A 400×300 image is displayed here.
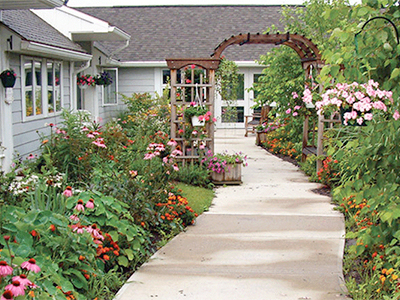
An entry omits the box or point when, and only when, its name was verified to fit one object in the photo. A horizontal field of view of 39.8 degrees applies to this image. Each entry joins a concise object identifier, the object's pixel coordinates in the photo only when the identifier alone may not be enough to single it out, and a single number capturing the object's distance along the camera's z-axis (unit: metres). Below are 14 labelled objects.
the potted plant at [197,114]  9.63
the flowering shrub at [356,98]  3.63
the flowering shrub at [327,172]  9.12
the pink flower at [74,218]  4.40
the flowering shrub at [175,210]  6.38
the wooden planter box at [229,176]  9.66
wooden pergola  9.80
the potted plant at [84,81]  14.20
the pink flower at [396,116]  3.64
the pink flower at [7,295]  2.71
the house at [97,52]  9.66
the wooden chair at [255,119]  16.75
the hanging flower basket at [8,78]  8.72
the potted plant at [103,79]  14.70
